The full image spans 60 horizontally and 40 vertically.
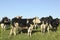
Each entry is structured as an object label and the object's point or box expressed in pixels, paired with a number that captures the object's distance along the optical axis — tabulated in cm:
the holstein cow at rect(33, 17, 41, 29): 1131
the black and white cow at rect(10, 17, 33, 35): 989
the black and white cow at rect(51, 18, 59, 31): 1070
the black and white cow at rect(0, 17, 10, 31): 1136
